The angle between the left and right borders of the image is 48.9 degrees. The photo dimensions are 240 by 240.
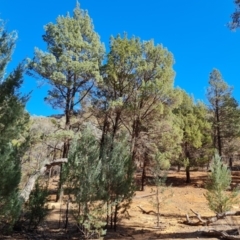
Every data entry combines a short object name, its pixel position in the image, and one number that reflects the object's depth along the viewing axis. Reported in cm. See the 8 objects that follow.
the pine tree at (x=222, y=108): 2531
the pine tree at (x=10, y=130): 750
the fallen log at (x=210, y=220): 1132
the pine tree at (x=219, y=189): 1180
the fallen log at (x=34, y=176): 1148
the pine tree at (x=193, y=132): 2370
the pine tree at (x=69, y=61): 1480
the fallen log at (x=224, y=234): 866
